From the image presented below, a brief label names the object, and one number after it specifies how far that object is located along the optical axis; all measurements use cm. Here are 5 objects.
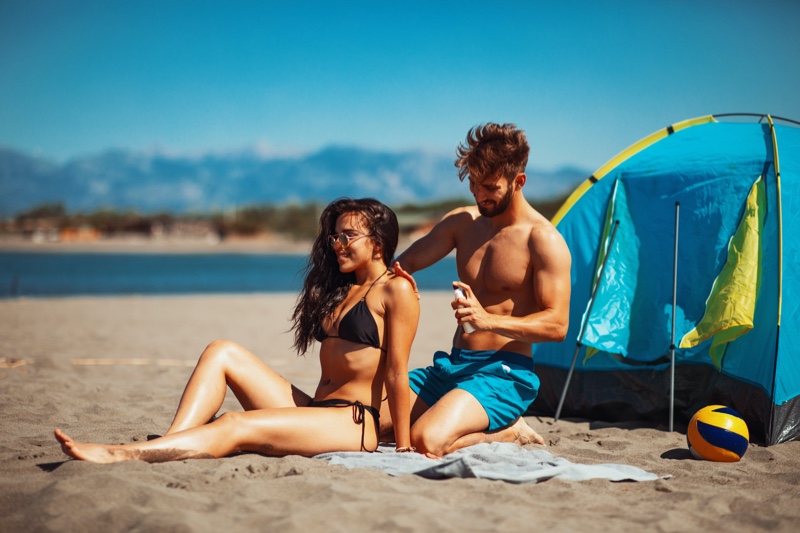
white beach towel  374
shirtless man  425
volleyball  440
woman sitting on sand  378
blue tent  502
